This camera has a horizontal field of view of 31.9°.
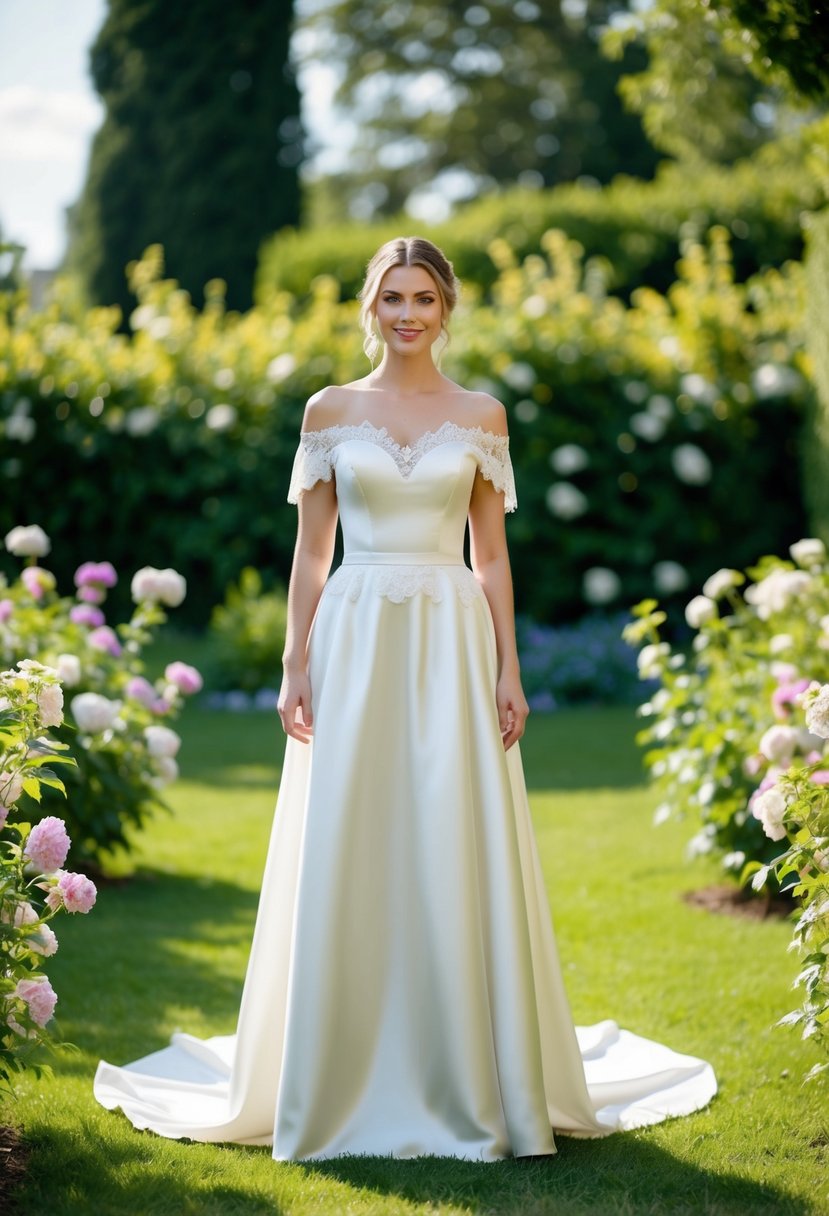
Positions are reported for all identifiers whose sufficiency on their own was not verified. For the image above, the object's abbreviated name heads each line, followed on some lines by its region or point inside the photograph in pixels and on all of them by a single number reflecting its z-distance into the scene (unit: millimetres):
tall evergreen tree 21266
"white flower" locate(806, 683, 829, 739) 3277
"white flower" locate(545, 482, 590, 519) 10820
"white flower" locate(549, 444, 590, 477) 10844
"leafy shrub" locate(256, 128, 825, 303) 16516
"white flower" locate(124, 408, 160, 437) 11109
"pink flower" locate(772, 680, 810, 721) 4918
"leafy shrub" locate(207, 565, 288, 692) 10250
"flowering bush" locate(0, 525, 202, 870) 5527
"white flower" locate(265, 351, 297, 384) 11062
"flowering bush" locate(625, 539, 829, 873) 5375
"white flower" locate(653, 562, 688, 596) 10898
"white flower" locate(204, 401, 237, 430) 10961
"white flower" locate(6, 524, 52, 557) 5875
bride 3256
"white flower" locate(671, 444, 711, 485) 10984
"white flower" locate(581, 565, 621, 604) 10898
